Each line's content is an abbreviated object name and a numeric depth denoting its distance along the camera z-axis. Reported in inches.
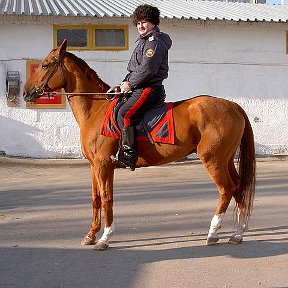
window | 537.3
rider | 235.3
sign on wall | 533.0
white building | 532.4
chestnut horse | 244.1
